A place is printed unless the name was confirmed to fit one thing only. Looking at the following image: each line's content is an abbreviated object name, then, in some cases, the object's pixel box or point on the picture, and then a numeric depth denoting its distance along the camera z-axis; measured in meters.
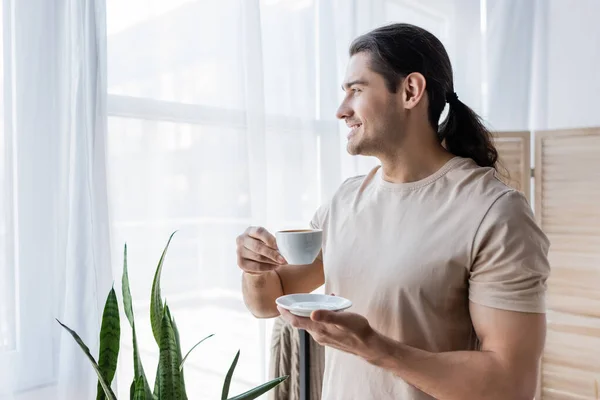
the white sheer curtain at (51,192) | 1.42
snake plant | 1.08
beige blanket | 2.00
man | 1.06
